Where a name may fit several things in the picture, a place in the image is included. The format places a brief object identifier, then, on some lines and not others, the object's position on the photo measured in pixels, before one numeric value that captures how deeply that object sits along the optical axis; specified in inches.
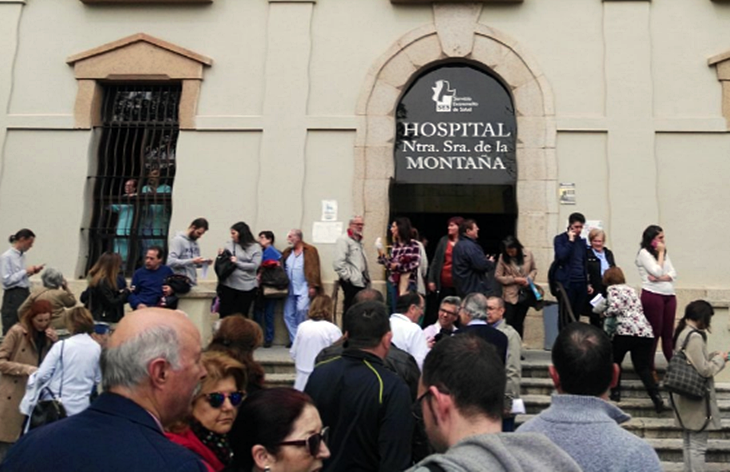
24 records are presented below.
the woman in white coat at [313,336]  234.5
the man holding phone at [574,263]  336.5
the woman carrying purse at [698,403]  244.5
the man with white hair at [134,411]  67.8
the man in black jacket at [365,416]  132.4
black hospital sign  429.7
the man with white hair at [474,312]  215.9
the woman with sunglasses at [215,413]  98.7
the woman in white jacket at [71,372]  216.2
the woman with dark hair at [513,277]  346.3
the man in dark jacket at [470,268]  332.5
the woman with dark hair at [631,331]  282.5
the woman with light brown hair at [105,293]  318.0
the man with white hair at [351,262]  366.0
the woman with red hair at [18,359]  239.5
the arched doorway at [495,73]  409.4
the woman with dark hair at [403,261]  358.0
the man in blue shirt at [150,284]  323.9
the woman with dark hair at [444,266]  353.1
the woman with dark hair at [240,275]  356.2
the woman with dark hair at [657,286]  309.3
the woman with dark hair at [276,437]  92.4
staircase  267.0
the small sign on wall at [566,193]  407.8
